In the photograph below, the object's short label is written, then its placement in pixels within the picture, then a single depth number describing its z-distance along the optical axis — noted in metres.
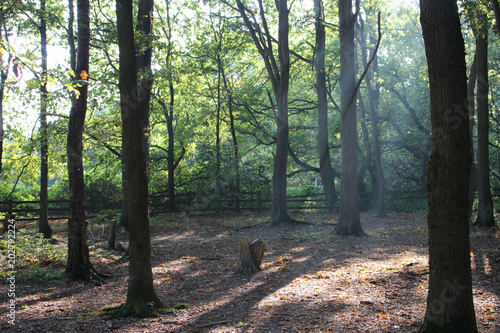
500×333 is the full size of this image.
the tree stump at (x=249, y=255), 8.41
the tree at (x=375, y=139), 18.16
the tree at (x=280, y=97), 15.04
